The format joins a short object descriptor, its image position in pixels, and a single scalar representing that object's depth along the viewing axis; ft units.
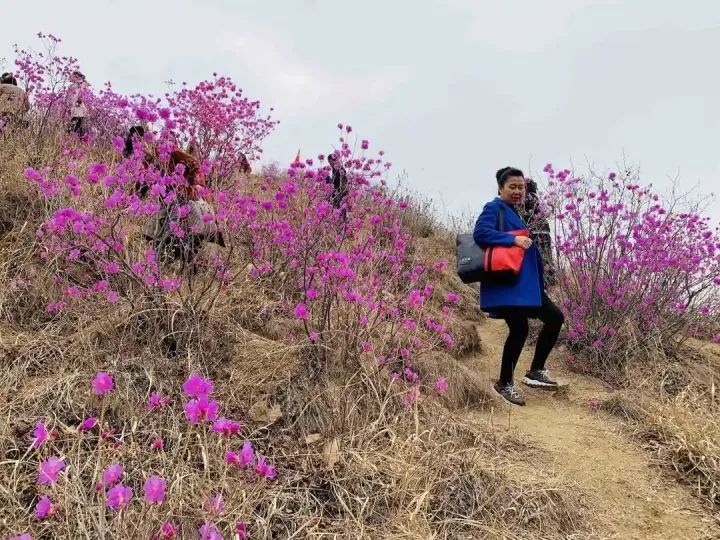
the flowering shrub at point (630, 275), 13.58
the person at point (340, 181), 12.38
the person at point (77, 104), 17.58
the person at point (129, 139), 10.99
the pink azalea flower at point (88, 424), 4.68
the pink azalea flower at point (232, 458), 3.90
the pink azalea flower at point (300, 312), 7.63
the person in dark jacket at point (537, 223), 12.73
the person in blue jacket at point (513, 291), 10.34
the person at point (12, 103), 15.59
